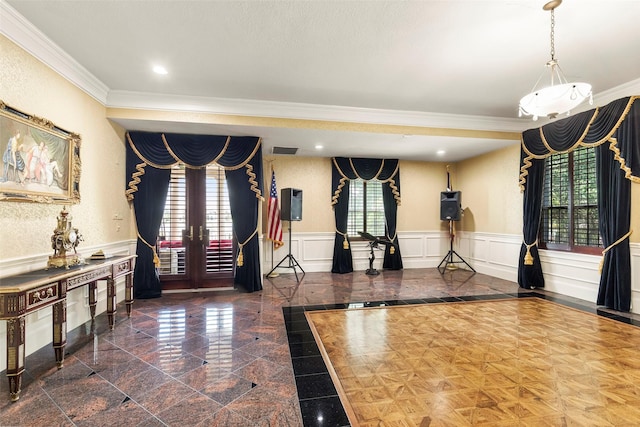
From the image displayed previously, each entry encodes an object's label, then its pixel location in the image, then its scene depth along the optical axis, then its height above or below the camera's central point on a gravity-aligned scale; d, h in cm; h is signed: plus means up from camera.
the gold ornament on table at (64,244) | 270 -26
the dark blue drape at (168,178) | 459 +57
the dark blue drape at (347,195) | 648 +47
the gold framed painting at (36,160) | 241 +53
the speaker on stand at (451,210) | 633 +13
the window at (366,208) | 680 +19
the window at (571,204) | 430 +19
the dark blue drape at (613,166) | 362 +64
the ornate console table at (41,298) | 199 -62
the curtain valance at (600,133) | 360 +115
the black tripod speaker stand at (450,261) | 651 -103
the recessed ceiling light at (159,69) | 329 +166
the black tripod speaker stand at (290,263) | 600 -98
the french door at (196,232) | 484 -27
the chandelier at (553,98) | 248 +104
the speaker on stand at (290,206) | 565 +20
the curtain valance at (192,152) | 459 +103
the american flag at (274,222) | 583 -11
